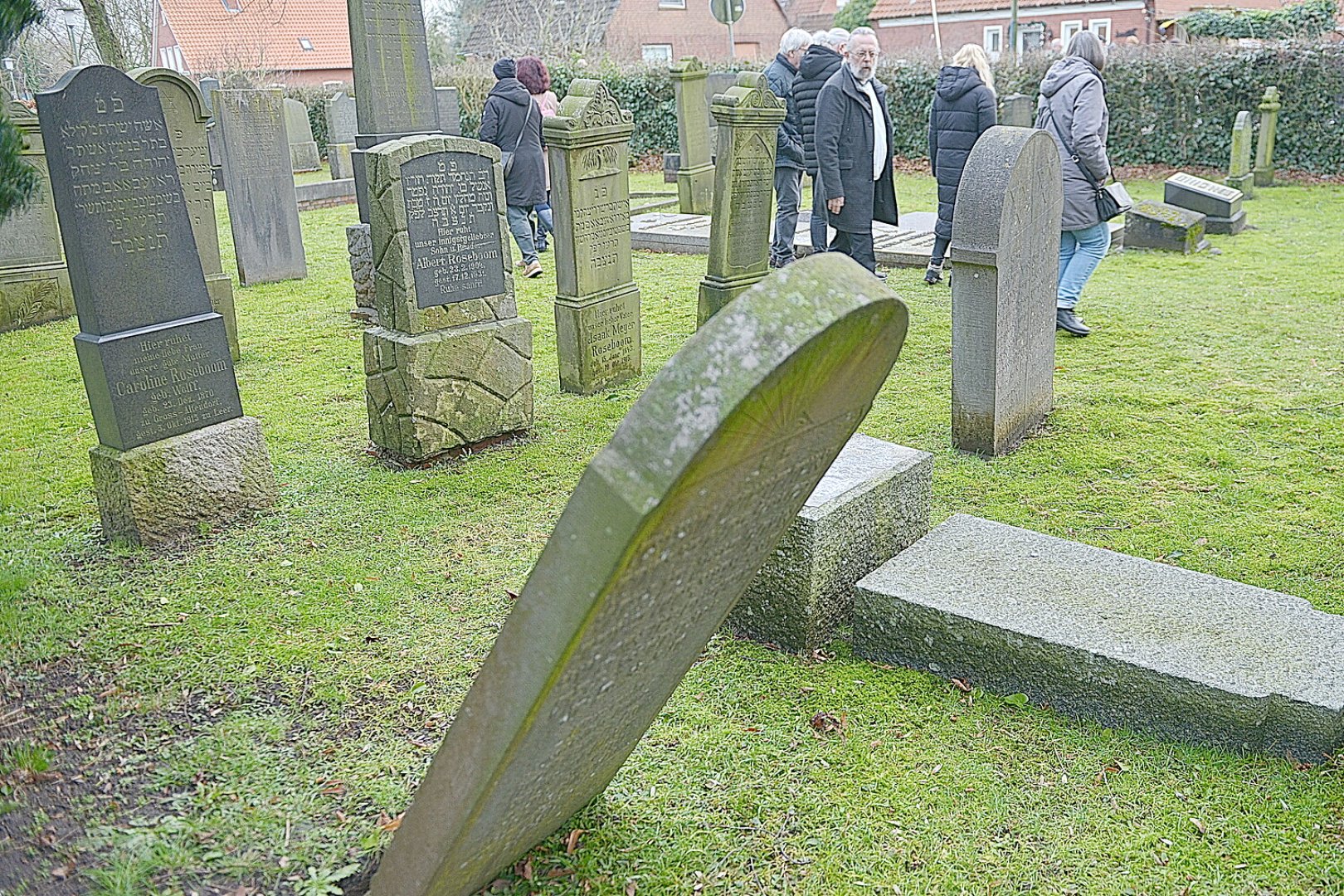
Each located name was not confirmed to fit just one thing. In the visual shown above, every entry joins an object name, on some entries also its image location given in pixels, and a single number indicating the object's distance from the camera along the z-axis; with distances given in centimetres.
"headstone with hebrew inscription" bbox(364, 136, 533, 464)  554
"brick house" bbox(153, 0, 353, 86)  3234
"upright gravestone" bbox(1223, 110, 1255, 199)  1361
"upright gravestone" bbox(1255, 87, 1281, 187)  1432
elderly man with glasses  867
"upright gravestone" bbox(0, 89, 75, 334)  916
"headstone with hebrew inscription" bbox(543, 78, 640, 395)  670
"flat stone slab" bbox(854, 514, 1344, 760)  315
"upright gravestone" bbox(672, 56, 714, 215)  1386
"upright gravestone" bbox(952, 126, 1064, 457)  525
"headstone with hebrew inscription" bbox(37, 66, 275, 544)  446
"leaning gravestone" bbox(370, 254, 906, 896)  160
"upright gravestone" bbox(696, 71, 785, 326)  757
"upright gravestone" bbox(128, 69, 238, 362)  793
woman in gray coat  728
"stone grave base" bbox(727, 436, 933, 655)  381
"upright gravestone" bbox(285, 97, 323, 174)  2086
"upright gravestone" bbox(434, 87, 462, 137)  1475
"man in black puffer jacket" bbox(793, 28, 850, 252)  950
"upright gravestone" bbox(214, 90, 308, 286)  1033
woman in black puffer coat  880
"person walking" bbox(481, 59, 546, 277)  1091
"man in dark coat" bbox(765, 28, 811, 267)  1030
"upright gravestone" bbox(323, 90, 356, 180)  1845
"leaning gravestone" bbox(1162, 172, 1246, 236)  1174
